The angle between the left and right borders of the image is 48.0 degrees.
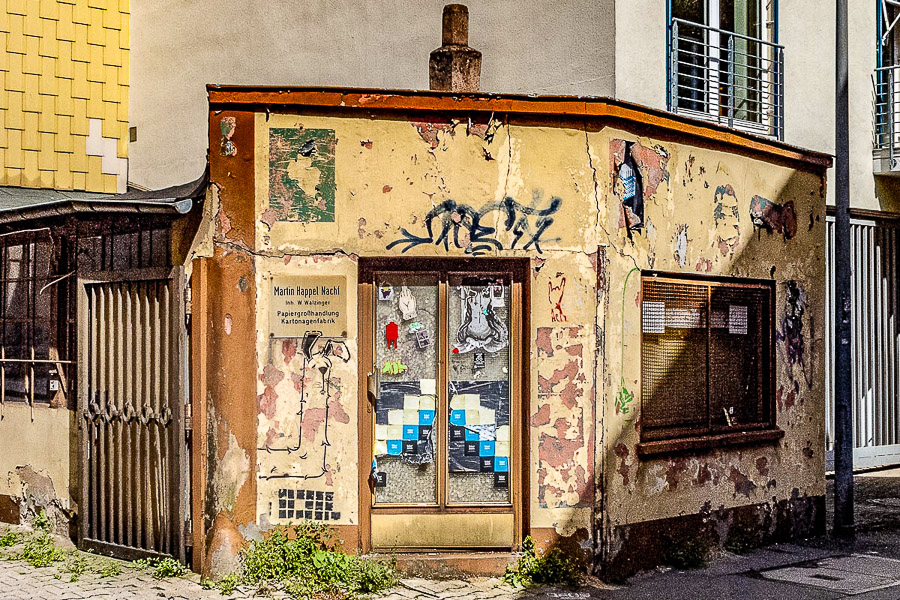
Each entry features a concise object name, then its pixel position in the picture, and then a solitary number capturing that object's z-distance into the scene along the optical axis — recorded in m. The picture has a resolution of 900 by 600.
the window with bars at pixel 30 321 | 9.23
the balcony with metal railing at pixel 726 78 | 11.04
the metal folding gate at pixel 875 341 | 13.73
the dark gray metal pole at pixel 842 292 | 9.91
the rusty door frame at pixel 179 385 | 7.73
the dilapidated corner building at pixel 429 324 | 7.67
